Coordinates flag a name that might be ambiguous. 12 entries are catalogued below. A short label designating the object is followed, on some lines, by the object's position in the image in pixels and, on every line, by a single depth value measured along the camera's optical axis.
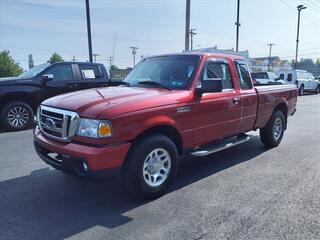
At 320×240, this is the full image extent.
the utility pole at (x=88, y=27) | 16.77
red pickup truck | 3.57
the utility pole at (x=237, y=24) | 27.18
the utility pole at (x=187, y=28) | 18.39
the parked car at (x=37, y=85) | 8.70
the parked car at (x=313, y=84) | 27.16
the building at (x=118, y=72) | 59.44
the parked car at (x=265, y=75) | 22.72
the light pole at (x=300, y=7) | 37.12
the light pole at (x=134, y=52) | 60.49
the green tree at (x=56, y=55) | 70.89
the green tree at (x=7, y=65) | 51.73
